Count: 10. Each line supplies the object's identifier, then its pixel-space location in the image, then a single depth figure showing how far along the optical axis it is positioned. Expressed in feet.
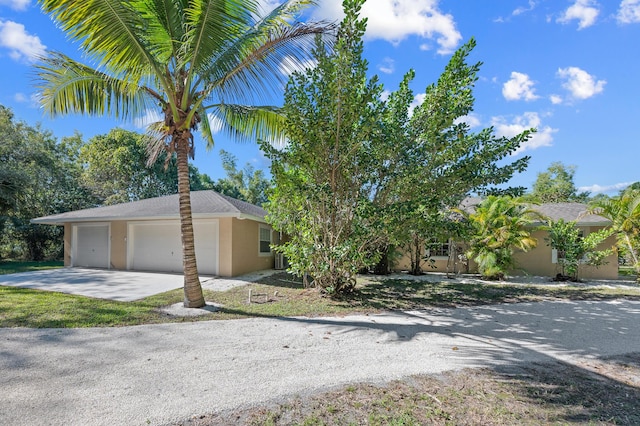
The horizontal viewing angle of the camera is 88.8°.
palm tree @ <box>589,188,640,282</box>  38.50
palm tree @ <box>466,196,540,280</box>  39.73
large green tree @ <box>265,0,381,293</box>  21.95
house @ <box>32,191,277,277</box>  40.19
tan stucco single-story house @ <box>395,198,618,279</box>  45.29
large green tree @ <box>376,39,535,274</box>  24.13
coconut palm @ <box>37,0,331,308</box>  18.54
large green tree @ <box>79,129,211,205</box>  79.03
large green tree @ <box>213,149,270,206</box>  116.16
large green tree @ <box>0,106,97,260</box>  52.90
